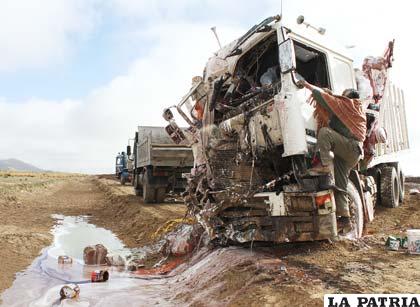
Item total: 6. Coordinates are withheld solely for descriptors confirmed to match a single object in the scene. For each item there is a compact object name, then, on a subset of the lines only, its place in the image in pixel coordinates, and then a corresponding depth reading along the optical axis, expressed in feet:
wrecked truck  15.70
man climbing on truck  15.58
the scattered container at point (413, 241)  16.26
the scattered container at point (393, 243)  17.12
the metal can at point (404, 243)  17.26
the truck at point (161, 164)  43.91
